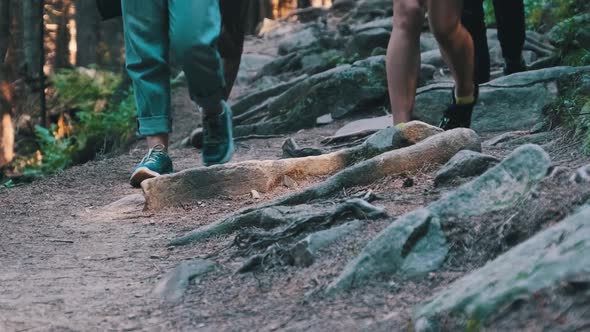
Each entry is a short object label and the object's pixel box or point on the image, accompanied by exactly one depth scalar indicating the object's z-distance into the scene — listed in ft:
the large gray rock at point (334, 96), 27.78
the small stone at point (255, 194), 15.73
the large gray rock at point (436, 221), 9.59
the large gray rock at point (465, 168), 12.62
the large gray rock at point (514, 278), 7.18
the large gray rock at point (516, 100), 21.34
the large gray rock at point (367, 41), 37.27
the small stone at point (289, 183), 15.96
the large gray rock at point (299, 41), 49.29
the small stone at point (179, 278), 10.69
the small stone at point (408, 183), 13.30
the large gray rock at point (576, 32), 25.25
